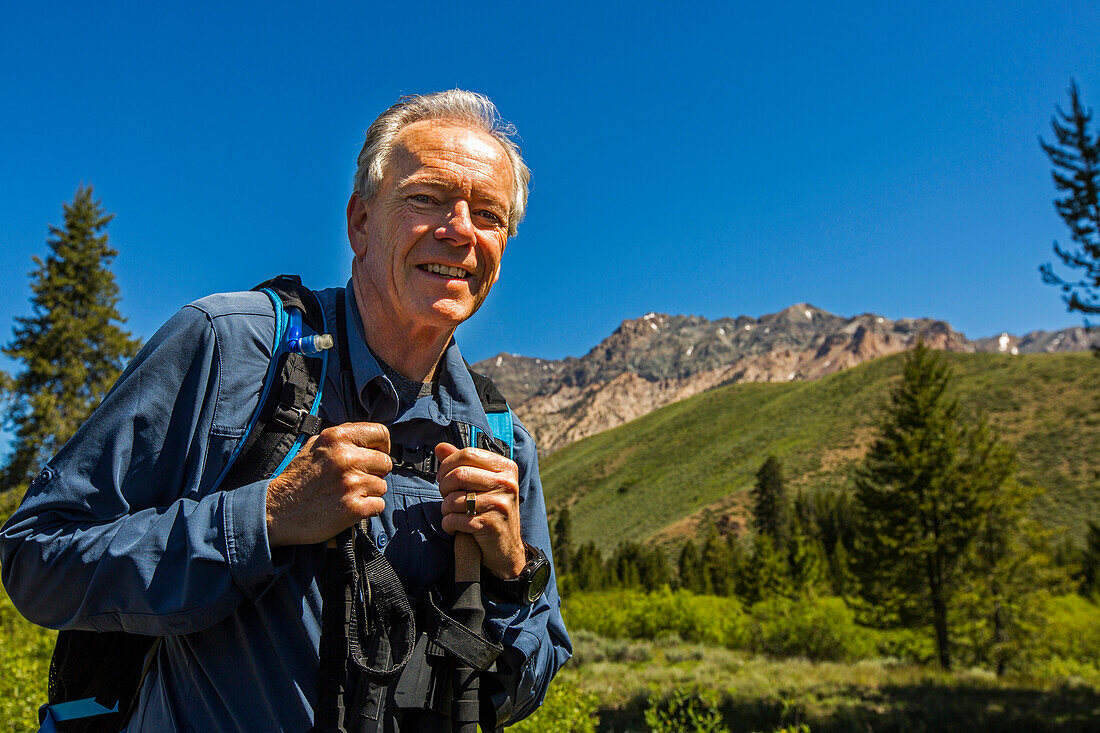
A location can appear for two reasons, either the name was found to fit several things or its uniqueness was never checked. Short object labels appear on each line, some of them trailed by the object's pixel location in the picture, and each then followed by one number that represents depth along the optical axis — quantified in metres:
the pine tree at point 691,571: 62.97
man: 1.43
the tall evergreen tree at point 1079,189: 10.42
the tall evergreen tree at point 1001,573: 25.16
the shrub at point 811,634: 30.16
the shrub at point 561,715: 5.61
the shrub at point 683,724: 6.16
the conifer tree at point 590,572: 66.38
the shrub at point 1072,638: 27.72
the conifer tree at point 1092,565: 50.50
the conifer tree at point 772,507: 70.44
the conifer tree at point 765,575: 44.81
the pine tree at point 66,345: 22.70
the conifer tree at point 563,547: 75.00
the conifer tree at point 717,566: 63.31
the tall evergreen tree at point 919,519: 24.41
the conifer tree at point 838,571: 49.97
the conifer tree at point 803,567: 41.62
